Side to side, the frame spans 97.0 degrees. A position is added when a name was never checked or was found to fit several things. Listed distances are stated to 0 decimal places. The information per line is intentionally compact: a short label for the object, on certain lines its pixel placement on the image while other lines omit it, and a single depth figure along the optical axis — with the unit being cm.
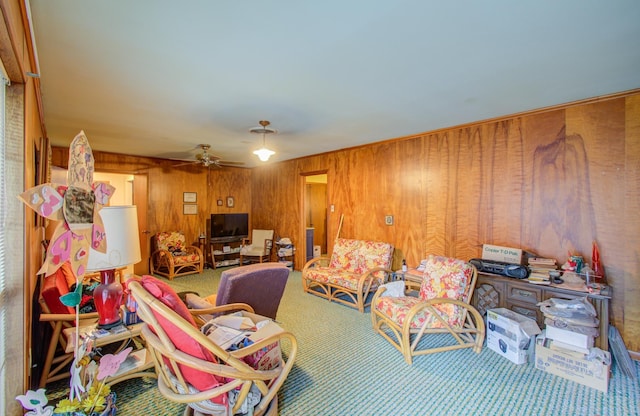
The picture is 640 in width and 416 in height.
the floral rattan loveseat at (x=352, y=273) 416
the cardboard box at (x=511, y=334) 267
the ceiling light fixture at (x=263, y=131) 347
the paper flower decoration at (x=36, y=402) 124
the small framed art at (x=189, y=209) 677
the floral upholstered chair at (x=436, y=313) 274
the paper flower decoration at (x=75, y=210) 129
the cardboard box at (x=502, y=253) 325
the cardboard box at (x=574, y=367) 229
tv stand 682
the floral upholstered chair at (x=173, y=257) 584
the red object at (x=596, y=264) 281
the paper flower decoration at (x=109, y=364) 141
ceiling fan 492
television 686
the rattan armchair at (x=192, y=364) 149
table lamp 195
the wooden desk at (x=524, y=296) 254
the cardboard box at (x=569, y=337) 241
